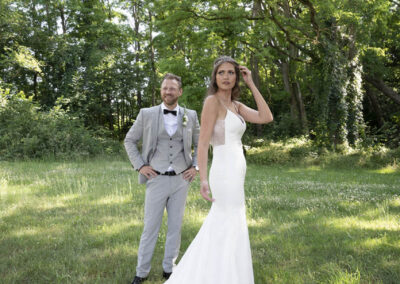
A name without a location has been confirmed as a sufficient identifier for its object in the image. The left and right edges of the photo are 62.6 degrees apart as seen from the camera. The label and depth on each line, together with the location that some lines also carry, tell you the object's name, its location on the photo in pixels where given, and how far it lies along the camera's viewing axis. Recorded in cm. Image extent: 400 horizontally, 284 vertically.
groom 402
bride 335
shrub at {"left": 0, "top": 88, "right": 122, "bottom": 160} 1658
